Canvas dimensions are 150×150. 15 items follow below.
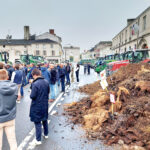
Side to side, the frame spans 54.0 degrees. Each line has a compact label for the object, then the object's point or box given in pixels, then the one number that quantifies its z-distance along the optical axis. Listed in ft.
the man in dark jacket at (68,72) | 41.47
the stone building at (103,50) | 217.72
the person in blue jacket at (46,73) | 26.73
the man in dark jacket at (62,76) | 33.56
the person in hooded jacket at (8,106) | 9.82
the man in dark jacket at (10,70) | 31.14
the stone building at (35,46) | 179.63
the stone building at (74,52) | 385.95
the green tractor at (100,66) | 72.58
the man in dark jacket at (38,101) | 12.55
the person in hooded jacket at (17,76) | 25.33
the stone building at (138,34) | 87.15
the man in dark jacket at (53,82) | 27.40
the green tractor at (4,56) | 59.52
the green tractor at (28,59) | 82.81
